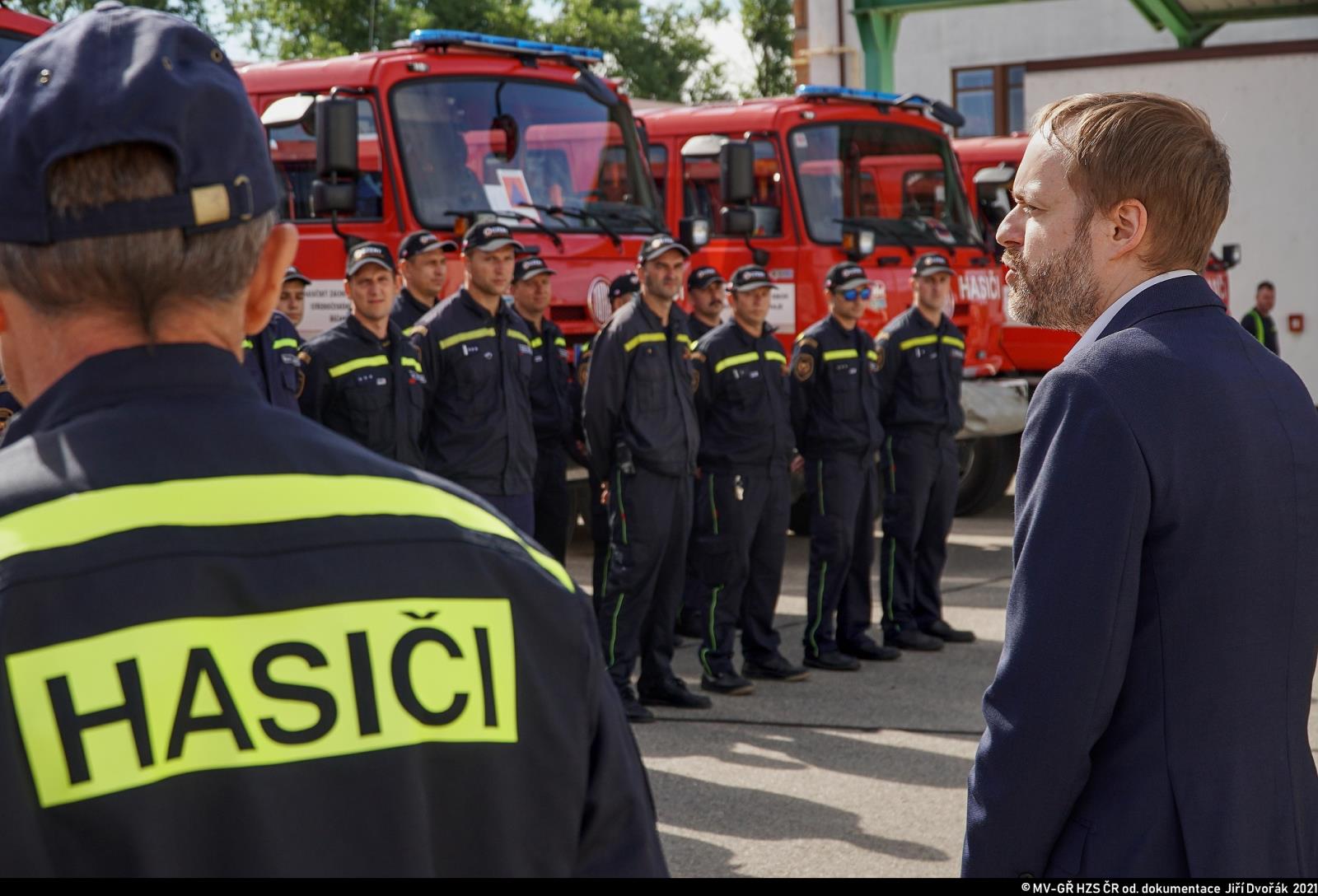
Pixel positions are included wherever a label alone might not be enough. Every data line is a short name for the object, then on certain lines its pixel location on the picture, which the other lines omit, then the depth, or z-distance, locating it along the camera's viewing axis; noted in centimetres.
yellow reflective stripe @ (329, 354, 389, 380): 654
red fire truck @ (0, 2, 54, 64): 628
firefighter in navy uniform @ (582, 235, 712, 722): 682
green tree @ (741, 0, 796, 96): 4019
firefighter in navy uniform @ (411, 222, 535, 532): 677
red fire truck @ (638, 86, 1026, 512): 1076
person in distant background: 1352
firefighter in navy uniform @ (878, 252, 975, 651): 829
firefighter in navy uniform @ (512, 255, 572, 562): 815
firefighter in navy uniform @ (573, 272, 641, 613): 757
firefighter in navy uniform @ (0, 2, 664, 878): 112
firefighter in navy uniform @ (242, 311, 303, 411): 593
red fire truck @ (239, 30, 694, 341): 866
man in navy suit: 198
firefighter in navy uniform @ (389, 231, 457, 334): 751
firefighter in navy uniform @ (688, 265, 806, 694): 732
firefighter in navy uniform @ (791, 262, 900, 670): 775
